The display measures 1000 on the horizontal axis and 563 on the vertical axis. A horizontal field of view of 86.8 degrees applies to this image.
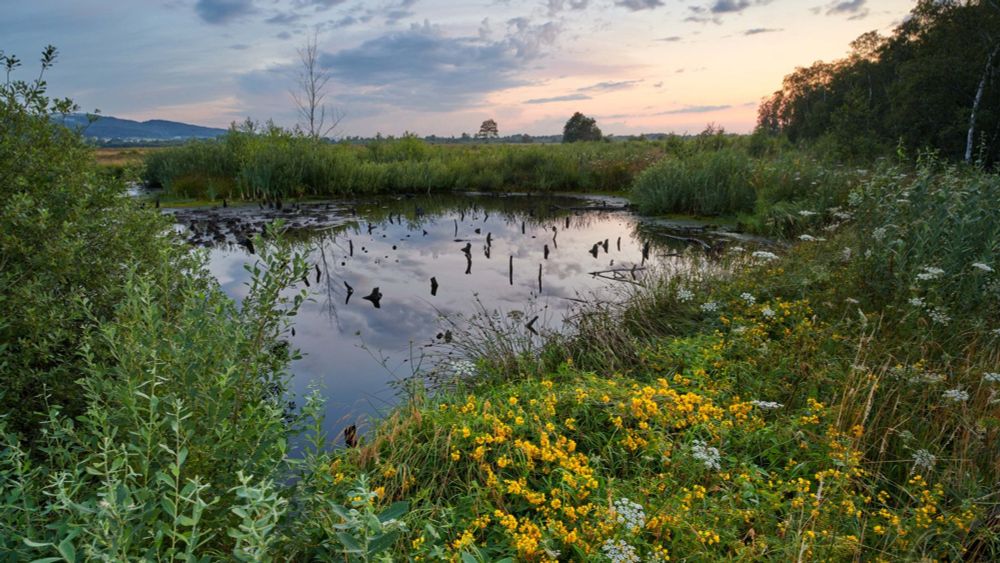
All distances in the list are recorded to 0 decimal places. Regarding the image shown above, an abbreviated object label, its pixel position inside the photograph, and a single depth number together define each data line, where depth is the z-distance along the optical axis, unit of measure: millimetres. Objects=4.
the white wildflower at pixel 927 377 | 3338
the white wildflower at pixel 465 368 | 4659
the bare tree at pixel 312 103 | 28223
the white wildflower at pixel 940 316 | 4187
